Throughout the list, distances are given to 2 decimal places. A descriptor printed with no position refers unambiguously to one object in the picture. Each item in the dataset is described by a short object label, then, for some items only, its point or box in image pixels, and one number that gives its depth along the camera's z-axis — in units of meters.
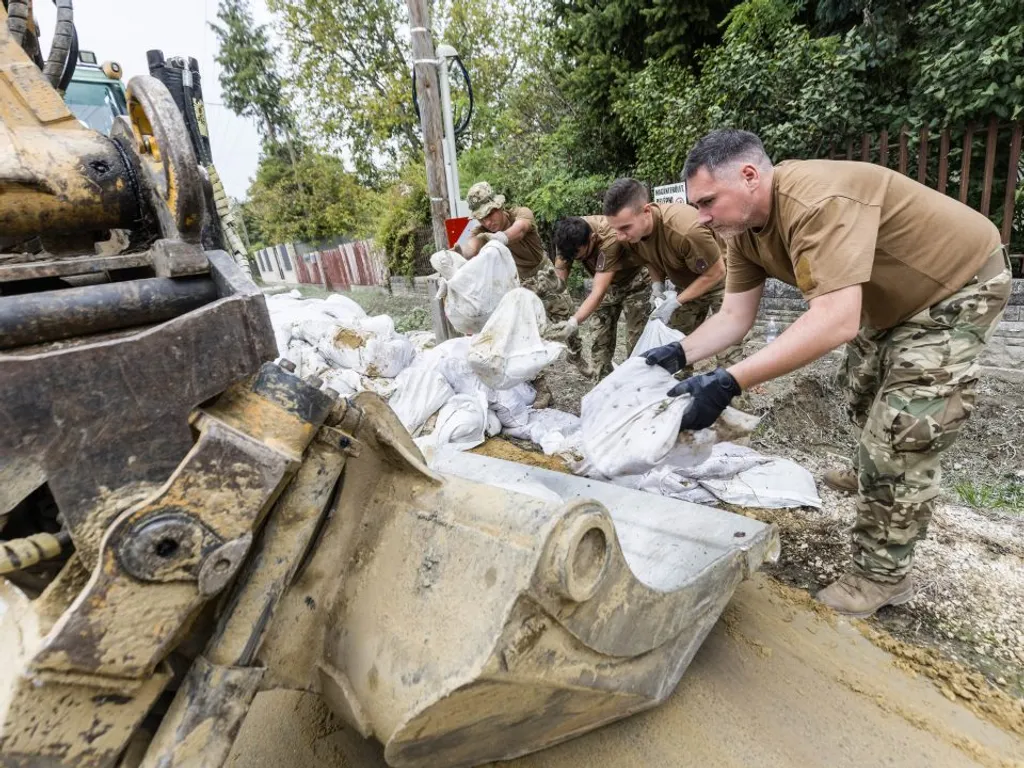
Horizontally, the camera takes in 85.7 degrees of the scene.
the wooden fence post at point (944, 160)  4.21
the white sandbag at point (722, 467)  2.74
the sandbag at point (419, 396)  3.68
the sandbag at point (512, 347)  3.37
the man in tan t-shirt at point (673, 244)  3.46
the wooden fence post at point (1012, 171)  3.92
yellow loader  0.70
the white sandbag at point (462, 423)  3.49
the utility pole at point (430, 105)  5.14
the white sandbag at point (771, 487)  2.51
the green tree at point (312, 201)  19.14
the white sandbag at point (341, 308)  4.89
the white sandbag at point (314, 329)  4.34
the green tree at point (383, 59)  15.17
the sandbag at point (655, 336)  3.10
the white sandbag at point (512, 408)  3.83
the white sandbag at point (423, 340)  5.69
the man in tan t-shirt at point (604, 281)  4.12
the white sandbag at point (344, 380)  3.94
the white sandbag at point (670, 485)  2.64
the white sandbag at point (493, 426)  3.74
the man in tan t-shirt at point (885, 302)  1.68
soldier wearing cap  4.65
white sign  5.96
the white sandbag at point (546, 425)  3.60
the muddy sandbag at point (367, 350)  4.12
